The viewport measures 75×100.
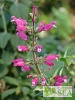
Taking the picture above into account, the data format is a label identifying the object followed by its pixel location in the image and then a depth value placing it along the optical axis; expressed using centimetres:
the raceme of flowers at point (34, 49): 125
